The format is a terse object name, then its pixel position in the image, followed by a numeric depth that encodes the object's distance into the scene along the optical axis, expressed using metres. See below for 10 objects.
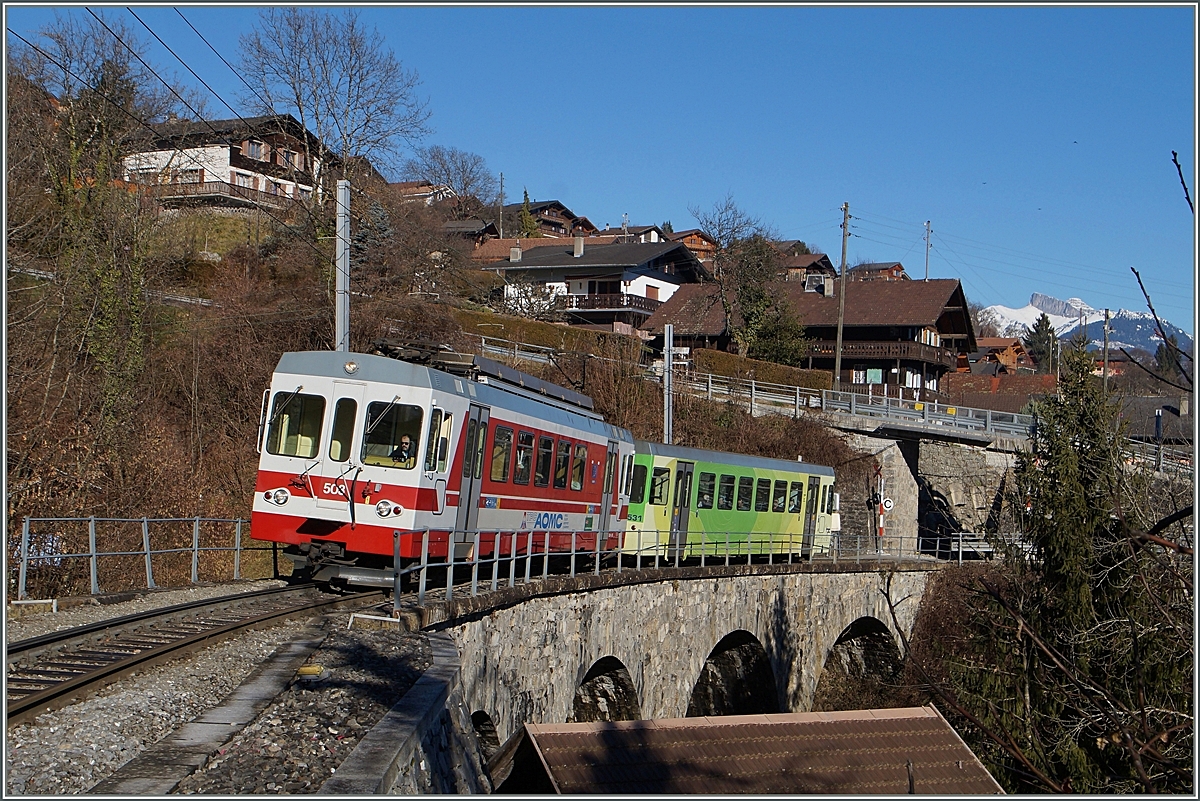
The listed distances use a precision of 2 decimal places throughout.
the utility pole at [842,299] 51.06
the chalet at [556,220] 114.12
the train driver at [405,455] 13.98
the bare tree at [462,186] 96.50
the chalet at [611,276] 67.31
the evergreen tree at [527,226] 100.56
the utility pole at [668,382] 30.58
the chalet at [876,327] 59.66
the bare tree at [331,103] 40.31
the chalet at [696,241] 117.25
